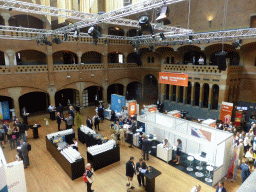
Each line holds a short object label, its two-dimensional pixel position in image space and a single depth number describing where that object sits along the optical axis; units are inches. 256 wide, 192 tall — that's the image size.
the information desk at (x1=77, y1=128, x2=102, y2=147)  386.0
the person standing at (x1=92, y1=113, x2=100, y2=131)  516.4
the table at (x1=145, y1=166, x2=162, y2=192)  268.2
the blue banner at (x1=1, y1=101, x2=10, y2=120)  637.9
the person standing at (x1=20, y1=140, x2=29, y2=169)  329.5
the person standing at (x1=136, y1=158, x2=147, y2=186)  271.4
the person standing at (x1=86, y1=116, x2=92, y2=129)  477.3
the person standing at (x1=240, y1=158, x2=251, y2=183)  250.4
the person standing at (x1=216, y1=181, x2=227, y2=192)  218.0
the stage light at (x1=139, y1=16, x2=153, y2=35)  322.7
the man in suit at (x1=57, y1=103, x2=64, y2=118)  622.4
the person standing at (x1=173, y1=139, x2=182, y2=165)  354.0
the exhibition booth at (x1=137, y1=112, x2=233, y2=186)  304.5
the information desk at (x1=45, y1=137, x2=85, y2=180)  305.1
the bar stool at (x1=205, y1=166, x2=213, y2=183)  306.8
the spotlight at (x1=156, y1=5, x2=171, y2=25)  278.4
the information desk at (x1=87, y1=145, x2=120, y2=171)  330.6
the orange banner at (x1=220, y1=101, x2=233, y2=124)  554.2
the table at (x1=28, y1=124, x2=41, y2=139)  472.1
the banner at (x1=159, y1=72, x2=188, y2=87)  643.5
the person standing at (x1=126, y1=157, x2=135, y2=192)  274.1
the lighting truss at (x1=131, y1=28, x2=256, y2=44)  554.4
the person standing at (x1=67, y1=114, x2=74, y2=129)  478.8
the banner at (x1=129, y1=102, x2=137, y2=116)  637.2
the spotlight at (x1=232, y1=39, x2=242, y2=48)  492.5
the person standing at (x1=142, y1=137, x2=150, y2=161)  354.3
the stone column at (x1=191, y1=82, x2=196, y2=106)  676.3
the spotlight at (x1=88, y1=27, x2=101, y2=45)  387.9
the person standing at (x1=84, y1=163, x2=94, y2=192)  256.1
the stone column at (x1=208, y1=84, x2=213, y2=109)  630.3
